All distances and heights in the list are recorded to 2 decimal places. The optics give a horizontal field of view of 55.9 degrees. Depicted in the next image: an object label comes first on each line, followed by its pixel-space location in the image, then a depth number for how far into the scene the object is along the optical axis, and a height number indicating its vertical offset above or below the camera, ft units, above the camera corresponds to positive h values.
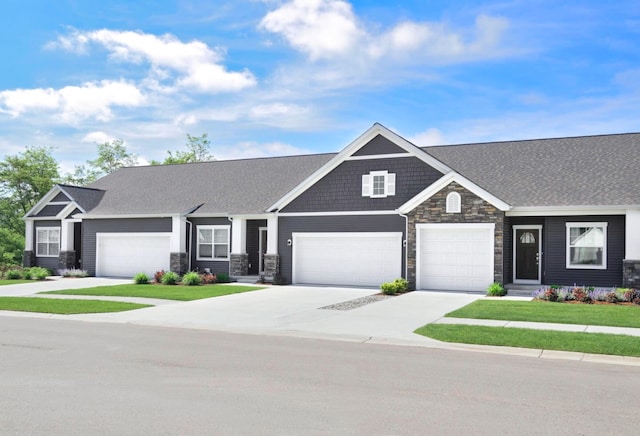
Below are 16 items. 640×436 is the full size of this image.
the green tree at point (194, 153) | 196.44 +23.90
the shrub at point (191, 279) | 85.51 -7.72
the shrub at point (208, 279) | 87.81 -7.85
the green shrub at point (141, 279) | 88.17 -7.97
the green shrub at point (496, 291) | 68.64 -7.12
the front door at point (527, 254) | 75.82 -3.20
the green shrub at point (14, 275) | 99.81 -8.57
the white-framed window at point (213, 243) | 93.61 -2.72
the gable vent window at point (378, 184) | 80.33 +5.79
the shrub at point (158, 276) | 89.31 -7.66
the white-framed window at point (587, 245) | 70.33 -1.88
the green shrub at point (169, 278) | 86.69 -7.68
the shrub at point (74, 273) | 99.96 -8.15
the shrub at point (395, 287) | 71.46 -7.10
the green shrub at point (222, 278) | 89.56 -7.82
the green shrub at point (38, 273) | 96.99 -8.07
